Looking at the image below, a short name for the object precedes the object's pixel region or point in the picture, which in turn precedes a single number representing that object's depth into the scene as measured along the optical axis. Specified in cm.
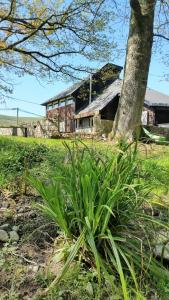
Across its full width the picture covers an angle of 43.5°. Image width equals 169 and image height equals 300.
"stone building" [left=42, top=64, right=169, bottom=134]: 1615
